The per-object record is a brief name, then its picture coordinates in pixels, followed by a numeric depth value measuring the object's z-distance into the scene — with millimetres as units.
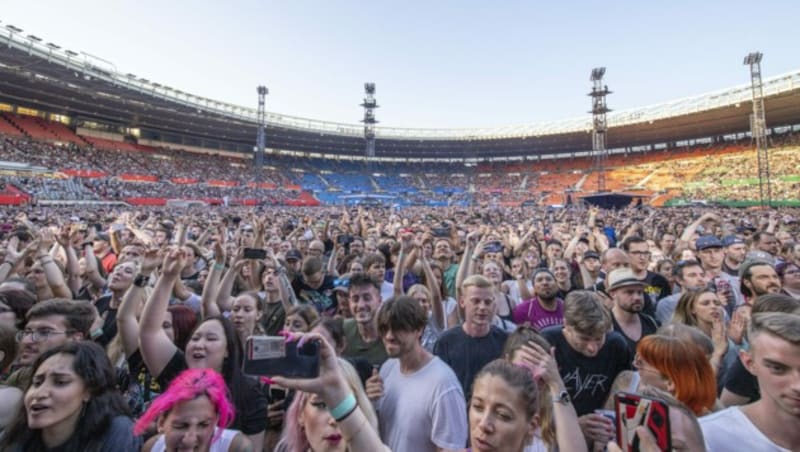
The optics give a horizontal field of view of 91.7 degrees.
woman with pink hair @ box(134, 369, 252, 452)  1822
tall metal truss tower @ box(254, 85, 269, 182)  37781
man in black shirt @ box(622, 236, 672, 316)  5066
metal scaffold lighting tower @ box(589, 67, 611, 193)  32875
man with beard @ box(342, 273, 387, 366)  3354
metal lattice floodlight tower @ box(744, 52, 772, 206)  24188
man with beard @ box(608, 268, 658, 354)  3459
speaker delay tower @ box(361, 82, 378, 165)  47906
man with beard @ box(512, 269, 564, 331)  4176
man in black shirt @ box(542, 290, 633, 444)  2600
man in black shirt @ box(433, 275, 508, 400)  3022
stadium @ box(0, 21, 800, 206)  30953
